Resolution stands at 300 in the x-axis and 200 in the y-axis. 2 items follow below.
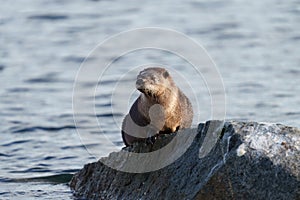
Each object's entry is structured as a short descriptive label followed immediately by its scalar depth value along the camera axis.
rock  14.63
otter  17.03
